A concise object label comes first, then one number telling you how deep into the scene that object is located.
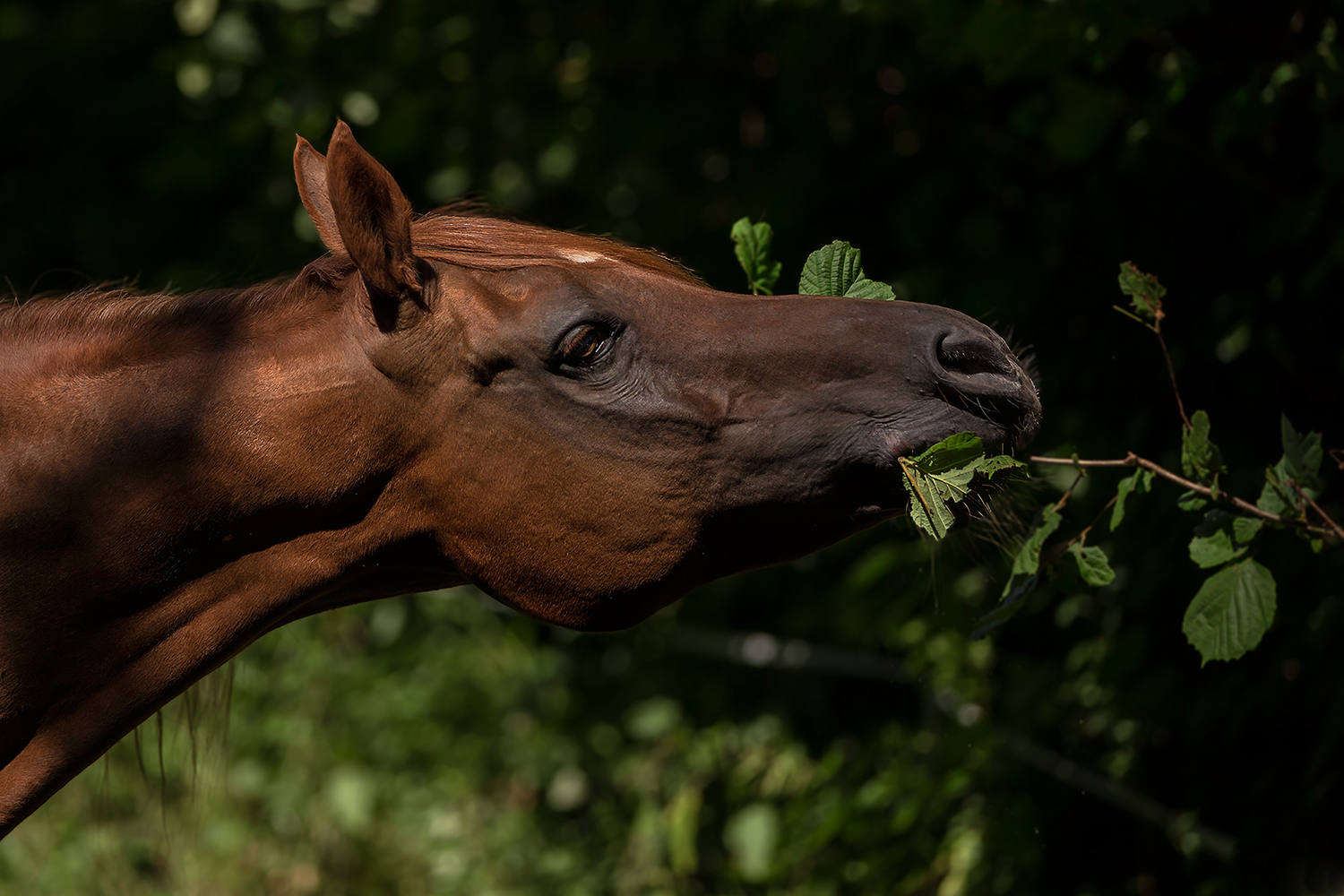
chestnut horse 6.05
